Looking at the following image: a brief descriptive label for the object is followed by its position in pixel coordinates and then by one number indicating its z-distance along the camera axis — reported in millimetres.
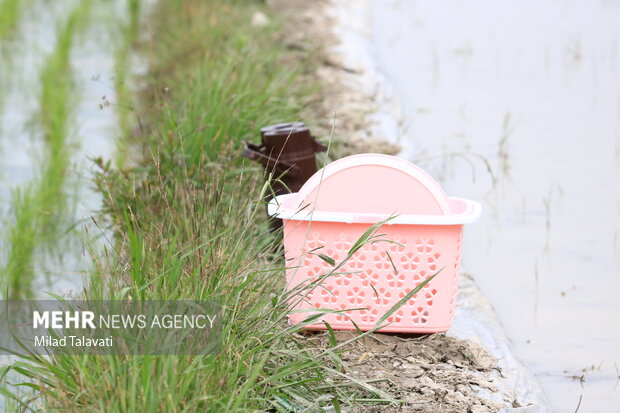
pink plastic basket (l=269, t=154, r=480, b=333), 4941
